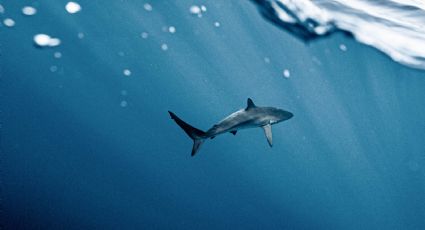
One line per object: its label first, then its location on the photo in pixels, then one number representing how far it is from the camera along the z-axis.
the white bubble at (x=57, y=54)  29.73
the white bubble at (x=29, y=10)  19.42
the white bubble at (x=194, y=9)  14.37
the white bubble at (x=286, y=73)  18.41
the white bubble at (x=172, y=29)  18.15
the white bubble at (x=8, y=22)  21.11
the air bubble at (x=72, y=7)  18.81
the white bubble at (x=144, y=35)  22.19
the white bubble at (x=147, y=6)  15.27
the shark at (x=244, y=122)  4.24
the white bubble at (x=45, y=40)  25.44
